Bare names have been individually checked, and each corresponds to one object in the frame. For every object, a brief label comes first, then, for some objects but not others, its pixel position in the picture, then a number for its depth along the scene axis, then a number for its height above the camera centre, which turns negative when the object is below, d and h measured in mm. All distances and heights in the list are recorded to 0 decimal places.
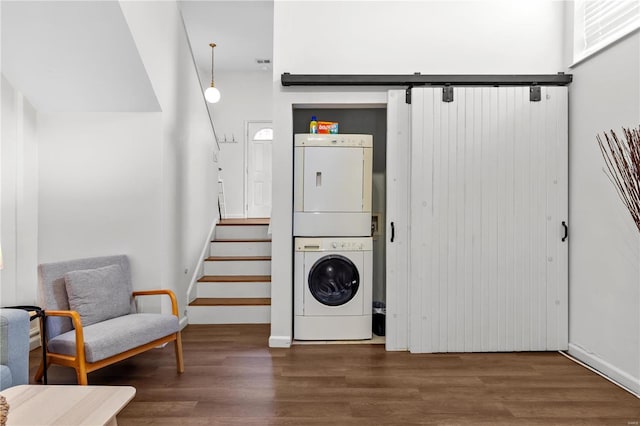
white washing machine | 3602 -646
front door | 7496 +788
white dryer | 3588 +268
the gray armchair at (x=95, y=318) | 2498 -740
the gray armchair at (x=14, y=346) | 2092 -698
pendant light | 6045 +1701
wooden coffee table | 1499 -745
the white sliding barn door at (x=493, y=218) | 3396 -27
